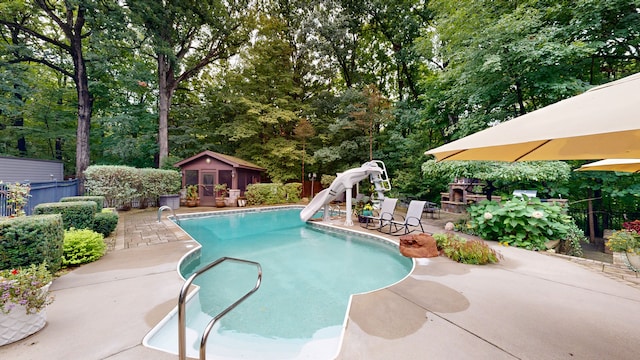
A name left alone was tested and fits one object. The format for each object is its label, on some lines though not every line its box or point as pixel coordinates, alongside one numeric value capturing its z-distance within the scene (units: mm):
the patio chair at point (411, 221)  6691
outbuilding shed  13656
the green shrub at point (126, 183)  9641
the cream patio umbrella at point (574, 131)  1194
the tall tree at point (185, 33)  12914
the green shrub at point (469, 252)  4371
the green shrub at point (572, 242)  5344
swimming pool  2721
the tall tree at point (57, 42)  11663
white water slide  8586
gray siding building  10497
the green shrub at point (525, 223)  5281
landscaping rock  4848
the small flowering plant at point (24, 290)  2006
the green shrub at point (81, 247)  4027
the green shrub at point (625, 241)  4312
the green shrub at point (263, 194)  13594
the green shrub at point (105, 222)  5684
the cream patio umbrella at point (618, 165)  3186
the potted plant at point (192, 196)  12984
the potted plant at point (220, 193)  13047
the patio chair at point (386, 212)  7506
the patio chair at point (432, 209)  9473
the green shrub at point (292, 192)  14992
